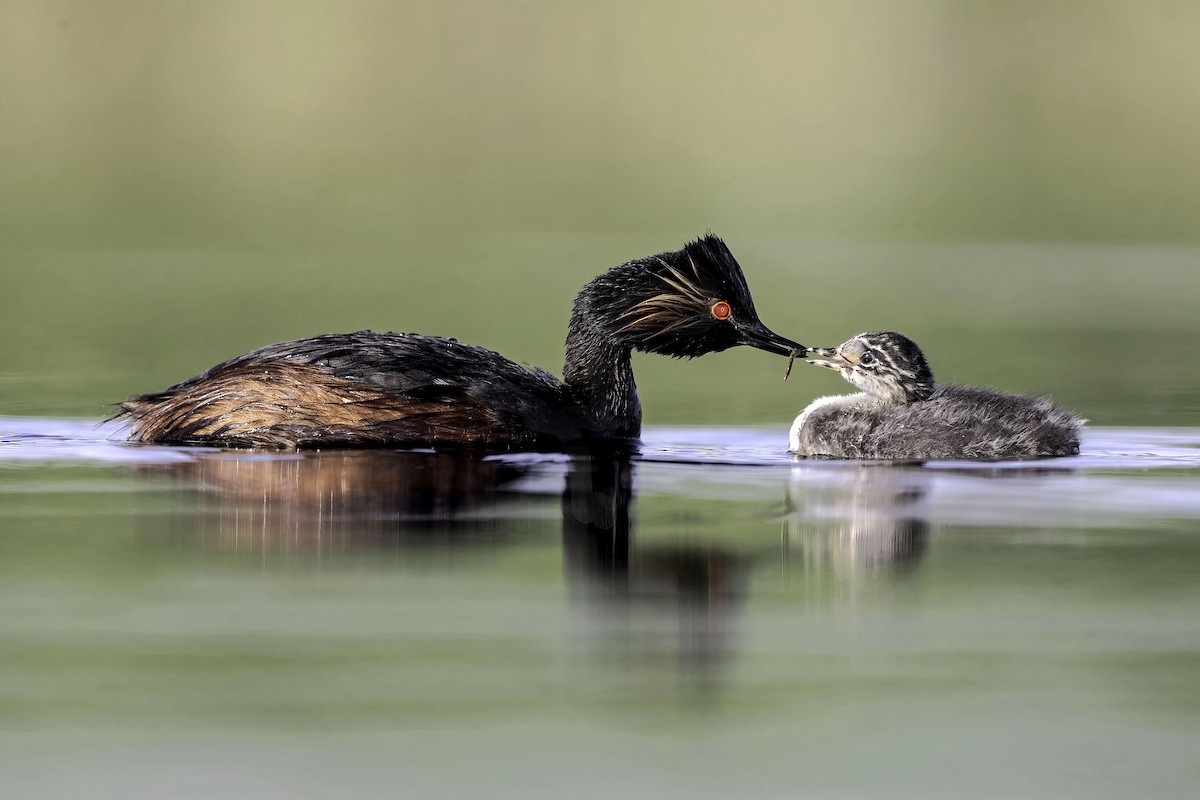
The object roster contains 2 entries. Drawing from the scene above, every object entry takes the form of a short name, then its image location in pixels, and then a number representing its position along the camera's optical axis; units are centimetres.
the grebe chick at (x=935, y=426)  1205
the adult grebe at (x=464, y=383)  1196
